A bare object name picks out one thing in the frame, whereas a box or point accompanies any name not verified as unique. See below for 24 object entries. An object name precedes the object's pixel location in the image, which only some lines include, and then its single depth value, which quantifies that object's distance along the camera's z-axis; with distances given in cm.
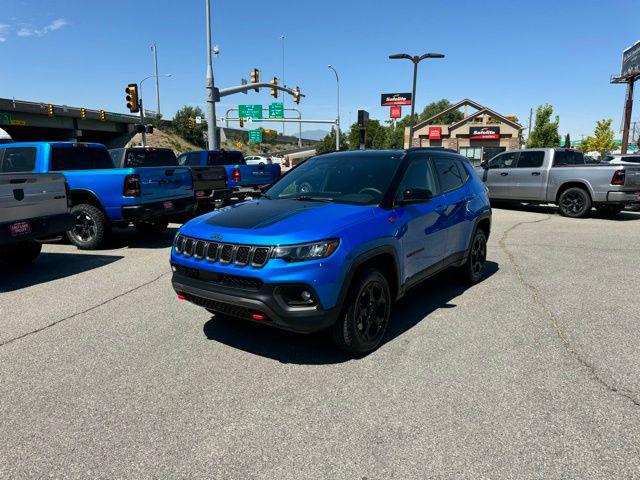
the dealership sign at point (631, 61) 3828
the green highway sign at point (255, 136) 7504
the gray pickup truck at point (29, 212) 584
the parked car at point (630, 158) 1792
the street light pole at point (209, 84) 2232
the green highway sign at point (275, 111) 5141
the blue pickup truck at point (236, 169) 1374
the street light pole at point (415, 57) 2506
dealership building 5731
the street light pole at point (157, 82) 5823
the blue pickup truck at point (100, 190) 786
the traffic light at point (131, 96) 2170
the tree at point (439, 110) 10469
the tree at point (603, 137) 7012
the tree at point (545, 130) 5241
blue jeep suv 322
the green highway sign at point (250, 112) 5044
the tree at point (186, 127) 7938
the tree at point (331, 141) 7369
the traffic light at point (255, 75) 2742
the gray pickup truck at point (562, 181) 1157
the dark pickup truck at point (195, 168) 943
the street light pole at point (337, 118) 4564
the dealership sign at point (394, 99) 5650
